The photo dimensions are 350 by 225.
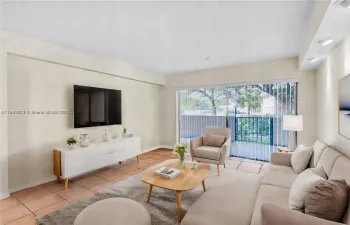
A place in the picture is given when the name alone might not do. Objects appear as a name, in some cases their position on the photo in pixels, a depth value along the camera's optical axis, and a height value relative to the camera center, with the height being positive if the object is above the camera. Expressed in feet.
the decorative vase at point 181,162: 9.12 -2.61
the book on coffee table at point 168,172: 7.88 -2.76
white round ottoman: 4.92 -2.96
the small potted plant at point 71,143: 10.18 -1.75
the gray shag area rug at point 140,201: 6.80 -4.04
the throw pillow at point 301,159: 8.16 -2.22
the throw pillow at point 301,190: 4.83 -2.24
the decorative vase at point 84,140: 10.89 -1.69
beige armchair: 11.62 -2.60
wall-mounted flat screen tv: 11.46 +0.40
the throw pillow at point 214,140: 13.41 -2.19
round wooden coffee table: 6.88 -2.90
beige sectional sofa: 3.99 -2.88
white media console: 9.65 -2.70
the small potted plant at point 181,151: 9.12 -2.02
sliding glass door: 14.02 -0.08
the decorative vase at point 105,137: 12.48 -1.73
